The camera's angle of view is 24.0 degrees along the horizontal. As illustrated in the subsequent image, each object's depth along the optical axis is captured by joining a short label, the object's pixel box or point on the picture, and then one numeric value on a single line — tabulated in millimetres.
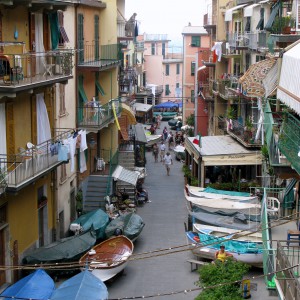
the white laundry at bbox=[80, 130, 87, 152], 27016
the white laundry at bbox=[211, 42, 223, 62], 49250
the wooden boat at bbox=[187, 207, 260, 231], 27609
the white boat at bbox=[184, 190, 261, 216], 29969
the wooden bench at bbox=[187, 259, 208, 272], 25641
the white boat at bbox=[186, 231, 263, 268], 24766
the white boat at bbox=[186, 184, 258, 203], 32144
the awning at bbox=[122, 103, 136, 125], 41412
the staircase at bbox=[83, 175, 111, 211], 34250
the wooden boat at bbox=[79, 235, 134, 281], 23344
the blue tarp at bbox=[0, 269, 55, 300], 19297
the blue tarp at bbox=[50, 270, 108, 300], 19031
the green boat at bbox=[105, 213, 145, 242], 28188
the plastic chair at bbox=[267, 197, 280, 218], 22500
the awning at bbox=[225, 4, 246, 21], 45250
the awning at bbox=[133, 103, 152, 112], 67812
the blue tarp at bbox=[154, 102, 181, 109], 91169
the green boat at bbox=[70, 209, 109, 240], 27953
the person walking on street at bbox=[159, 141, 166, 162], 54438
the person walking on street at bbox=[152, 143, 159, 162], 54562
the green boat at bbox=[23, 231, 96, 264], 23547
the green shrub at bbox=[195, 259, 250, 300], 19547
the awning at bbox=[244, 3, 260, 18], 40006
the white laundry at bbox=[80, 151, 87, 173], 30578
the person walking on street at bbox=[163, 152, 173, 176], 48000
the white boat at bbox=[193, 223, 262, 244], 26066
